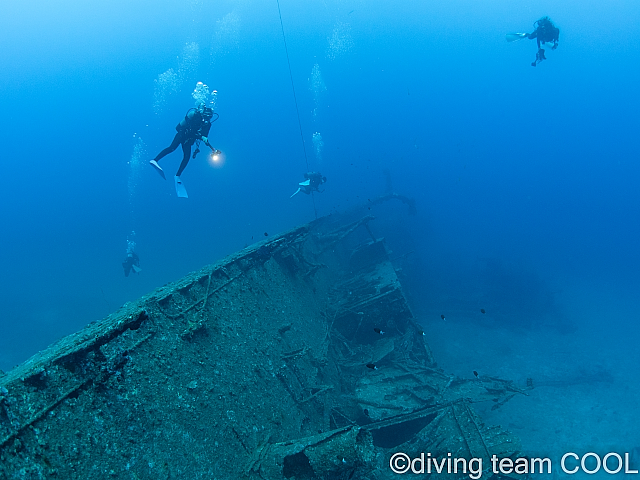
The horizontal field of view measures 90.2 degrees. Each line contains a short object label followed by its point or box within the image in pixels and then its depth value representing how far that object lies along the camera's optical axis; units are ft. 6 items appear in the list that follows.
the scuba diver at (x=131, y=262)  67.33
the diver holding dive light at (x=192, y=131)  27.56
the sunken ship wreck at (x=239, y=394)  9.35
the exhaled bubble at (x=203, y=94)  42.46
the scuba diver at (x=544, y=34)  42.93
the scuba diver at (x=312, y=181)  60.34
